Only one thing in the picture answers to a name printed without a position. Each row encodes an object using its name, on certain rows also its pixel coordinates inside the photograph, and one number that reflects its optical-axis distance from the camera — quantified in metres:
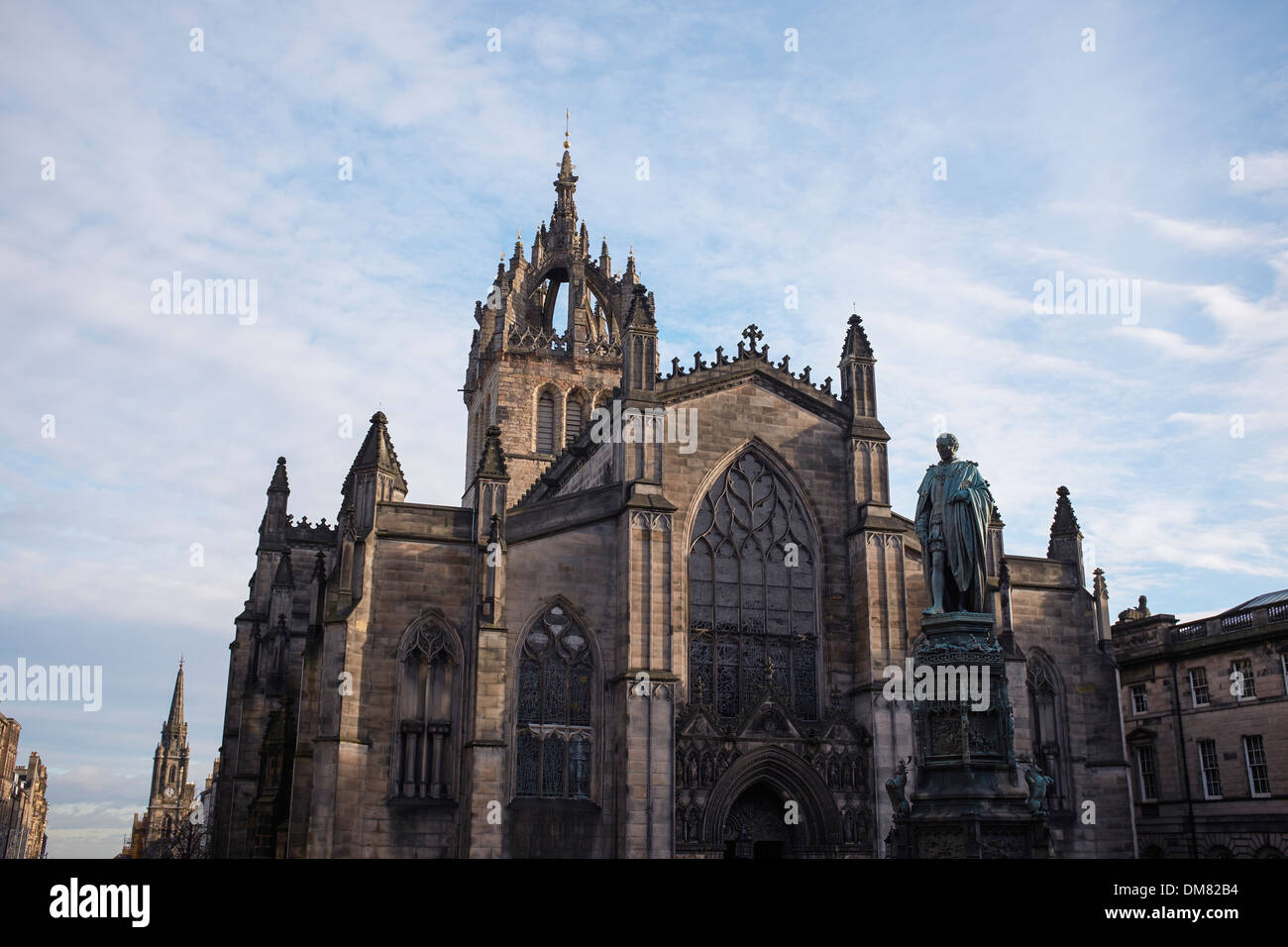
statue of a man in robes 14.87
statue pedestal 13.38
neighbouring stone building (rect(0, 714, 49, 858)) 94.25
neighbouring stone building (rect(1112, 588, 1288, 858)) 35.69
